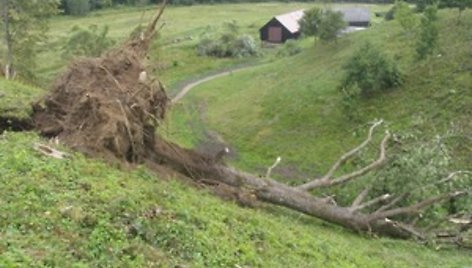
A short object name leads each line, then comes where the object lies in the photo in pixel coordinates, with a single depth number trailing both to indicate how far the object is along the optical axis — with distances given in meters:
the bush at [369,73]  41.12
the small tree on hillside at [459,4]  45.53
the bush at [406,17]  45.50
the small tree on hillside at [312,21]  61.16
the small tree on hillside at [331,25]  55.22
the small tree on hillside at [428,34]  41.84
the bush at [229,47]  72.31
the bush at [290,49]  66.88
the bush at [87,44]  53.86
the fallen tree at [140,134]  15.90
